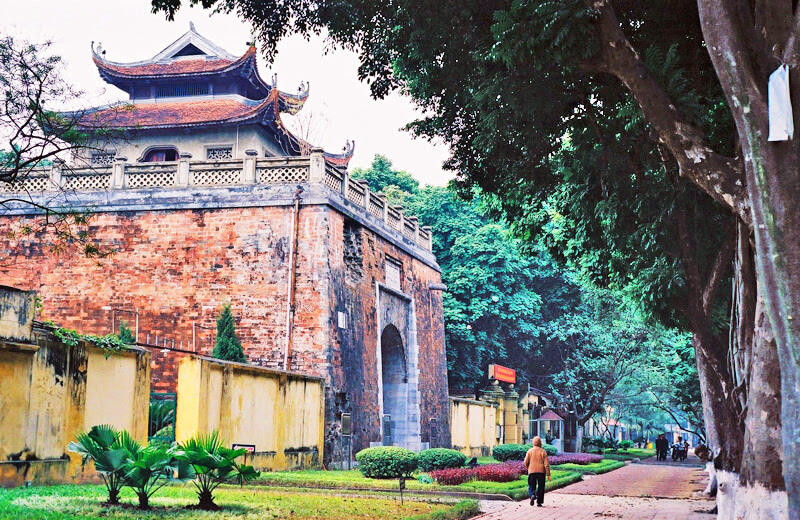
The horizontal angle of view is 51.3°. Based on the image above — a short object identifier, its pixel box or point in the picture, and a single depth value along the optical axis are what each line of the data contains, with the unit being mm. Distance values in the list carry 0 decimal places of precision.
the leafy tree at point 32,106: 12625
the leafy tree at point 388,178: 45625
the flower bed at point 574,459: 27984
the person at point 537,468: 13732
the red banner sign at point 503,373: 33906
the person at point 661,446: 43031
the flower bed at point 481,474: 16203
